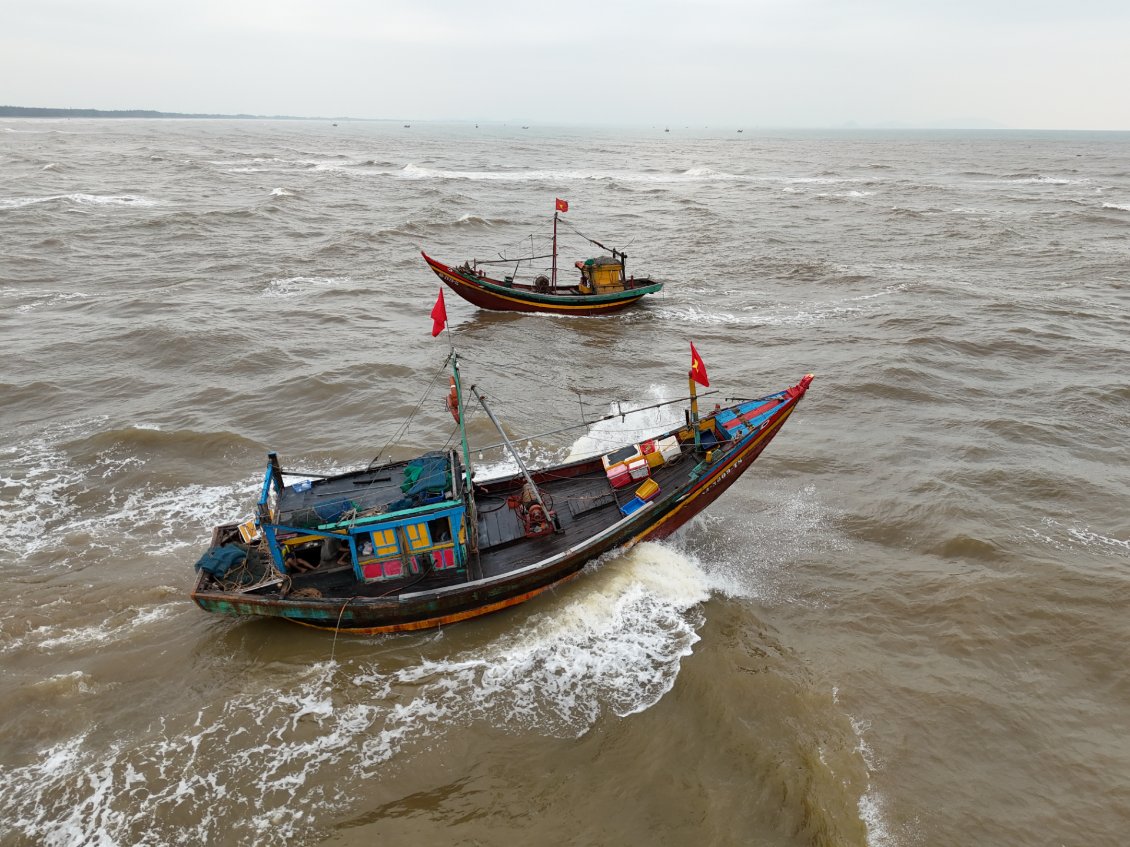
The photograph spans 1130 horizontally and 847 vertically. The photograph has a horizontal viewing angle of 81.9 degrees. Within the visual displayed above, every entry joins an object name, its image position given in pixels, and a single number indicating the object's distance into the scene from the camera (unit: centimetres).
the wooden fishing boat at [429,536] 1168
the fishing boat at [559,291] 3097
